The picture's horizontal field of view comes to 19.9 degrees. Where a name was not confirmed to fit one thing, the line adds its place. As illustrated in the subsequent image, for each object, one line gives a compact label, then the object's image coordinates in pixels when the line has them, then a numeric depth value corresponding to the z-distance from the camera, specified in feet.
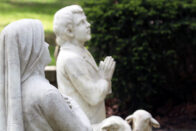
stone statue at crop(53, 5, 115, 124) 19.95
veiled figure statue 11.53
